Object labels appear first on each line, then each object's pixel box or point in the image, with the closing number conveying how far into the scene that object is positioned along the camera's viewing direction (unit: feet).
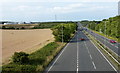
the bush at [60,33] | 126.36
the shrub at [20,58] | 50.69
